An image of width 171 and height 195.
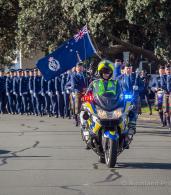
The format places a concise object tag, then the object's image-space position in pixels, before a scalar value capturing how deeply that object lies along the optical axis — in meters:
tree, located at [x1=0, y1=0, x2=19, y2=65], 43.75
